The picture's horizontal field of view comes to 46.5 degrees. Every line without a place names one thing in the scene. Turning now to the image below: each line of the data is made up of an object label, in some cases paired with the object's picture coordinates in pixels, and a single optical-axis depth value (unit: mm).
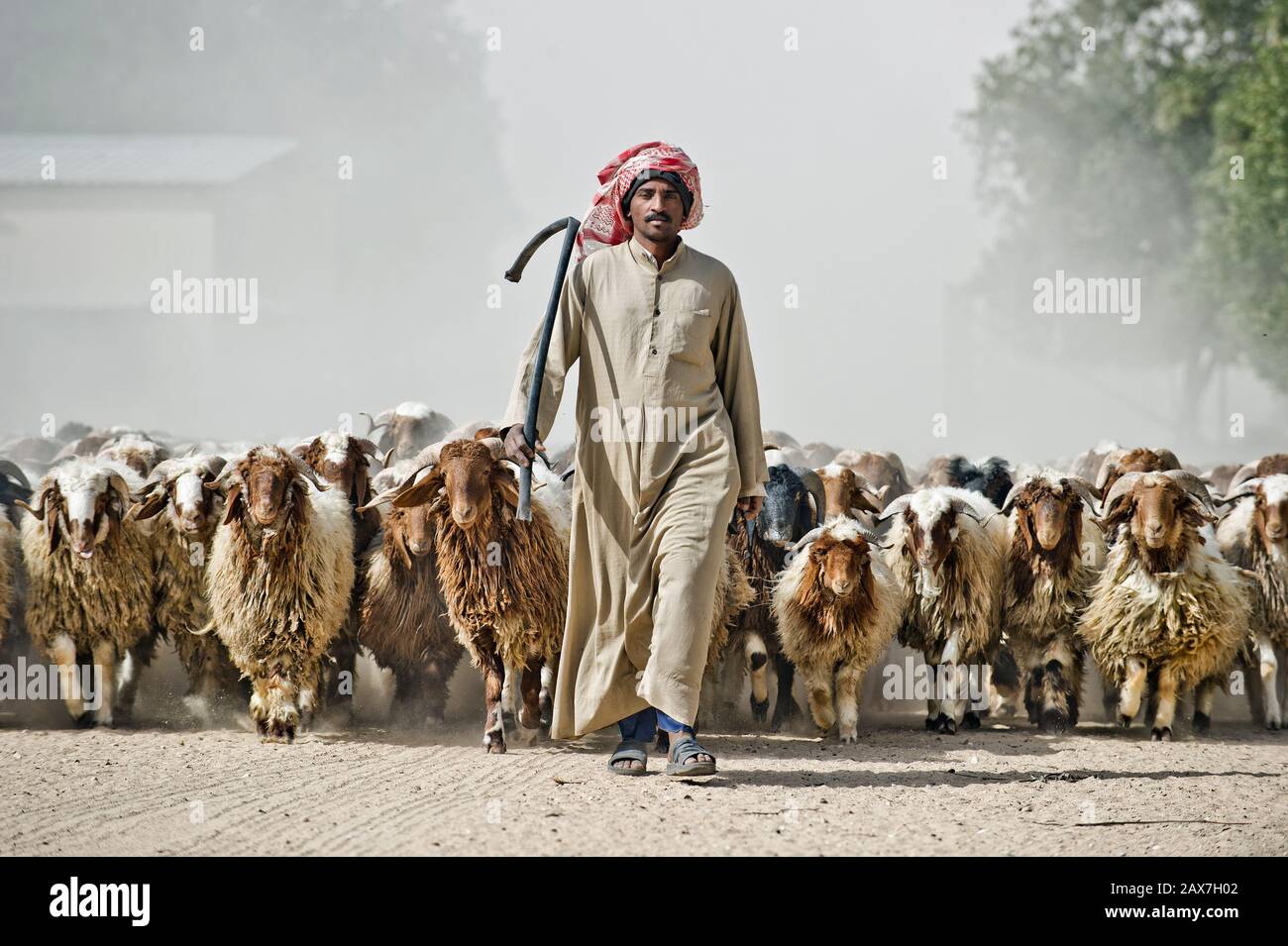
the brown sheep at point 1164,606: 8367
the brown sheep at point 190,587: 8461
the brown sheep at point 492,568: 7613
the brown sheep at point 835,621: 8188
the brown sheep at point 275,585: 7902
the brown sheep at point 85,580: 8336
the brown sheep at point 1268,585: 8906
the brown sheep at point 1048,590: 8734
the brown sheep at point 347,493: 8562
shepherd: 6246
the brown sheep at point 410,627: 8250
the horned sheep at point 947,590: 8641
